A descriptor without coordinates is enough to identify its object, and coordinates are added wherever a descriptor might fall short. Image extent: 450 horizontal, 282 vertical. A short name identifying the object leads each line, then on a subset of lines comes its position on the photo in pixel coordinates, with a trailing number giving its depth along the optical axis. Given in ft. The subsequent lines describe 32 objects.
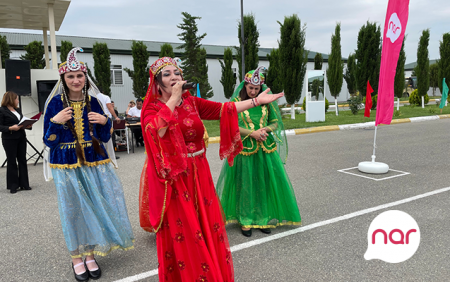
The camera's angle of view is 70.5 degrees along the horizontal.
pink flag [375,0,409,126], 18.43
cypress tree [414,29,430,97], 74.79
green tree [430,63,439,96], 117.80
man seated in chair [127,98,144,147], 35.31
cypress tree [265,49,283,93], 65.16
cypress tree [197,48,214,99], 72.02
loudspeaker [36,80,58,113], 28.81
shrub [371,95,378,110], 69.77
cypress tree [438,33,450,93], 75.00
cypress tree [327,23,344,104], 65.82
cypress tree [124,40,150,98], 70.08
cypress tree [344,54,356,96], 101.76
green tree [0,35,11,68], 61.99
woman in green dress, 12.32
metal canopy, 29.71
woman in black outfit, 19.51
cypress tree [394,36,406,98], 68.33
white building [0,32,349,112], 76.54
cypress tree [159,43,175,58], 68.96
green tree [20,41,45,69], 64.69
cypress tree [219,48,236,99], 78.84
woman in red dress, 7.20
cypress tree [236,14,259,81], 58.29
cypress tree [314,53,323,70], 95.39
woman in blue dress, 9.59
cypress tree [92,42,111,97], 69.55
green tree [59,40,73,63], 65.36
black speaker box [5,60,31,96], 26.78
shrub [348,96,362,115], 60.80
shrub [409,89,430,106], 79.97
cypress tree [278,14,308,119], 52.42
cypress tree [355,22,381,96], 65.36
